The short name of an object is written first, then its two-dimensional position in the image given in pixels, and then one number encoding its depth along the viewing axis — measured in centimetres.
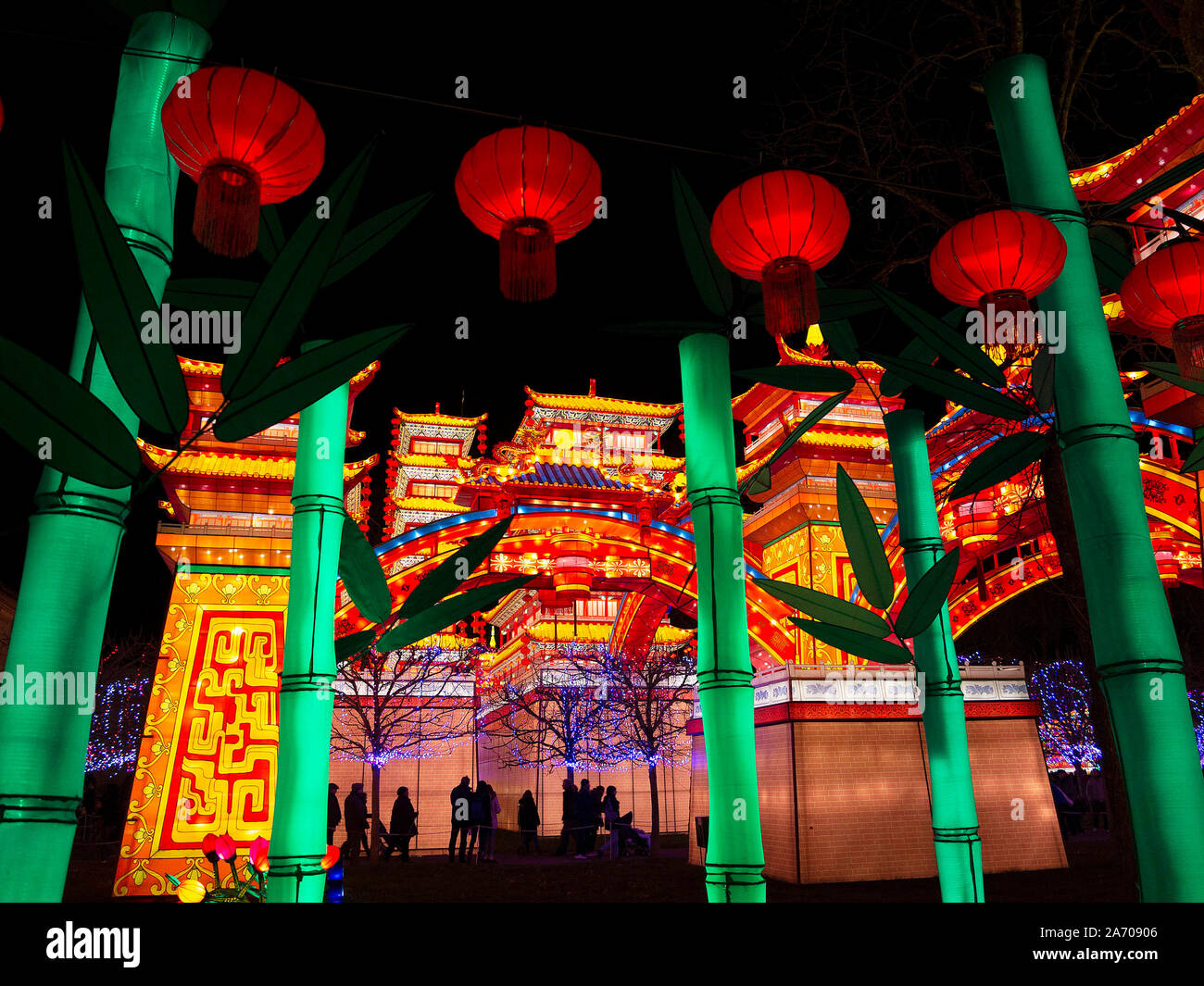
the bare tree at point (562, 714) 1797
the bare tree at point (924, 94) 584
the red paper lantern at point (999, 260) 251
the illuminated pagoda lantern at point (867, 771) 918
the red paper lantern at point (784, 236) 258
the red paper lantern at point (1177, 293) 284
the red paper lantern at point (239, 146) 211
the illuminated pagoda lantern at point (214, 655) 800
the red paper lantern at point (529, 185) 292
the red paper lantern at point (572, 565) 1274
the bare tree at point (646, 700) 1592
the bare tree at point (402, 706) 1432
